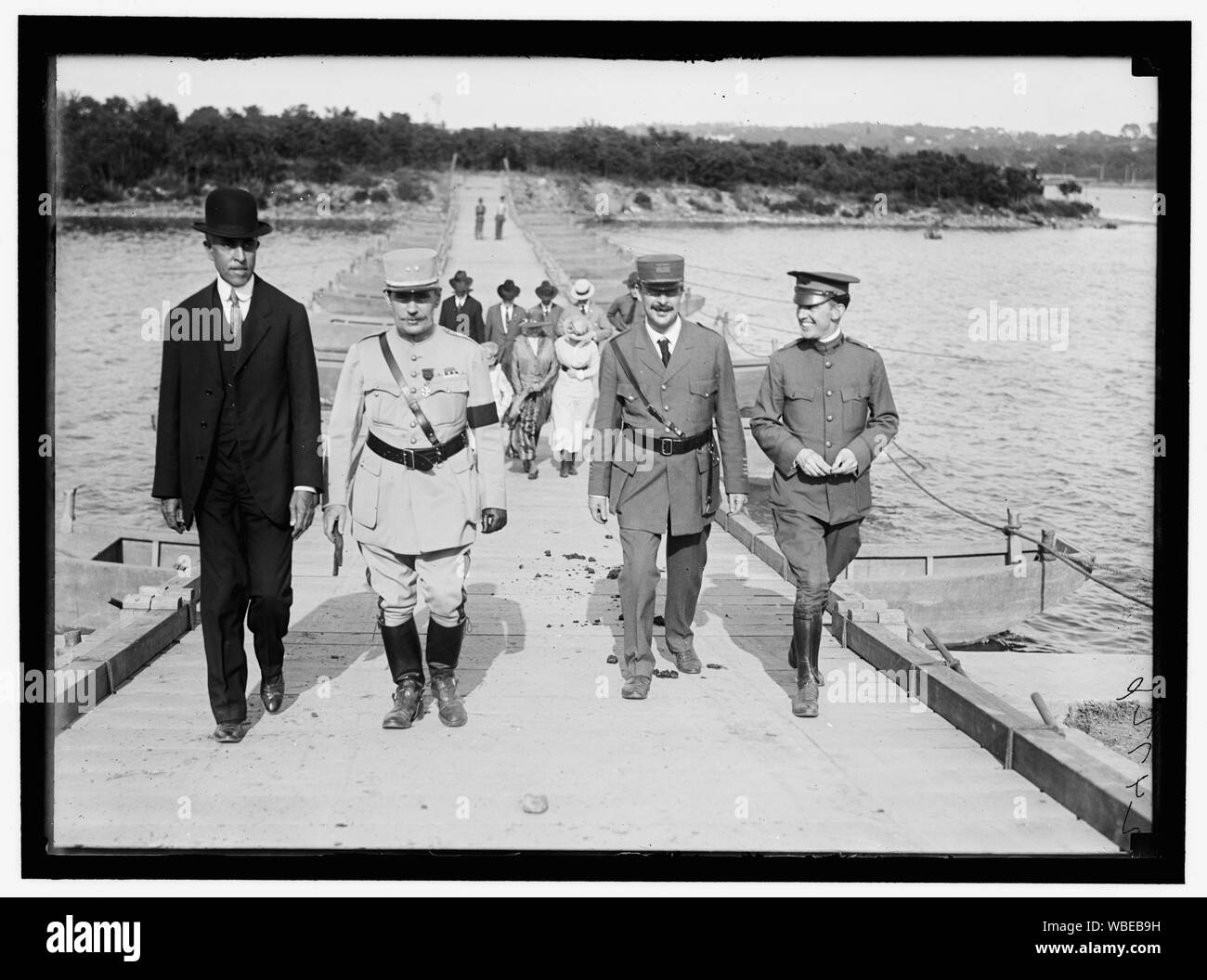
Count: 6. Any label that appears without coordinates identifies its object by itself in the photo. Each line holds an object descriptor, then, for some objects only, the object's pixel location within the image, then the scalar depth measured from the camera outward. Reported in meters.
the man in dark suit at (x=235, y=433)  6.45
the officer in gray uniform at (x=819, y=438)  7.05
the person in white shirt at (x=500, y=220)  47.48
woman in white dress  13.60
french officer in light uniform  6.63
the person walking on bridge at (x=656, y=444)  7.30
